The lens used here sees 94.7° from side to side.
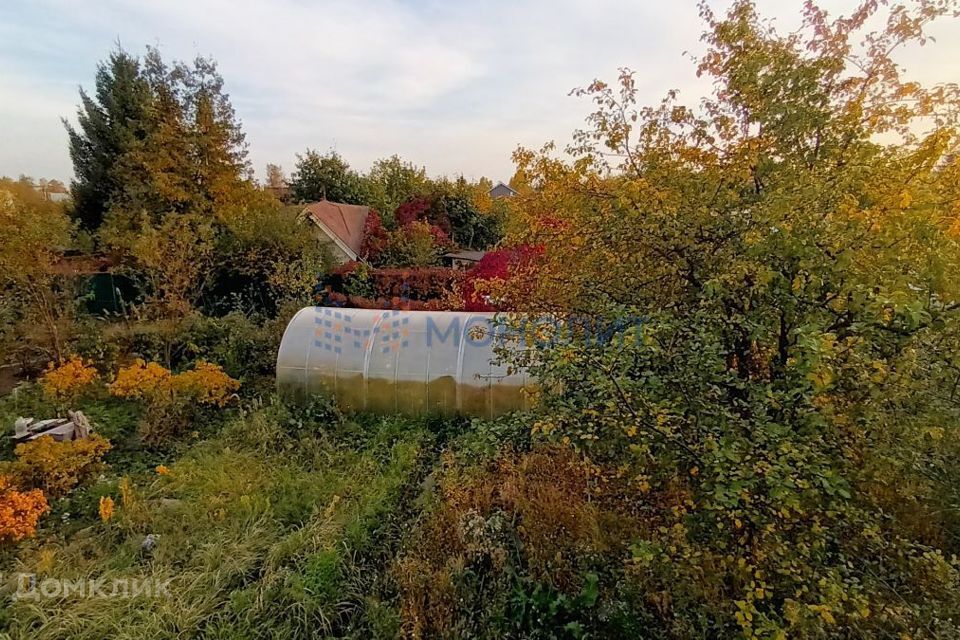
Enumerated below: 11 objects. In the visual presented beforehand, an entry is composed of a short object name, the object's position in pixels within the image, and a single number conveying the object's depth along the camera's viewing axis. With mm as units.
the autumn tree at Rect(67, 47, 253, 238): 15086
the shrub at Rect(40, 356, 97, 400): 7672
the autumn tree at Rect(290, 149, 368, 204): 28641
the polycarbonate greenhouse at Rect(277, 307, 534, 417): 7320
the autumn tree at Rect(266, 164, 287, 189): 45441
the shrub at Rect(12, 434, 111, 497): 5281
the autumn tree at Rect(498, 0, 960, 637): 2088
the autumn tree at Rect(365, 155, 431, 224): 27203
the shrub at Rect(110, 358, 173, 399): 7207
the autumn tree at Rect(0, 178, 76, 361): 8359
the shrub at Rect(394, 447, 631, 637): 3574
